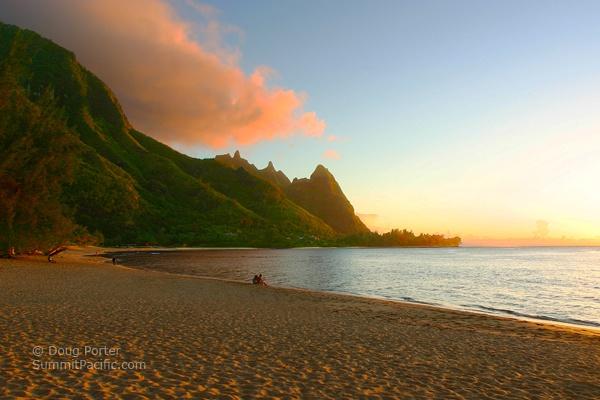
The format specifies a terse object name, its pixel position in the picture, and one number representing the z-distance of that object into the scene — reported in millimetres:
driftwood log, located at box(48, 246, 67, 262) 59462
